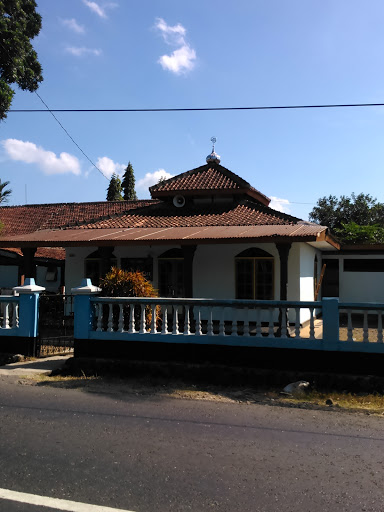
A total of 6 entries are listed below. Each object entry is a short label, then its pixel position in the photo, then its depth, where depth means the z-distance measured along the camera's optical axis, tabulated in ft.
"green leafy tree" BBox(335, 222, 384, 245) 87.35
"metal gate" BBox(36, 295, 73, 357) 32.91
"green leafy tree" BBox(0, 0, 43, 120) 75.46
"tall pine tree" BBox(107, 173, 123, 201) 139.85
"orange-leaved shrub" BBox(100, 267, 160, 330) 29.27
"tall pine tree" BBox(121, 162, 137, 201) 146.00
